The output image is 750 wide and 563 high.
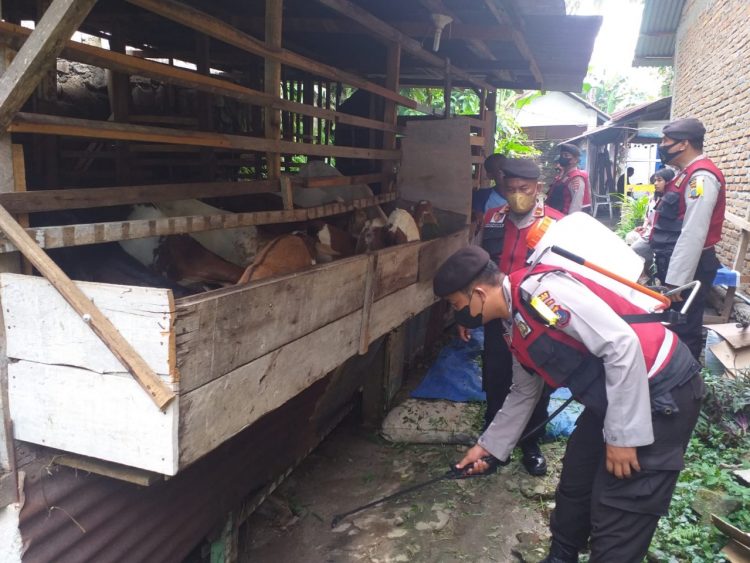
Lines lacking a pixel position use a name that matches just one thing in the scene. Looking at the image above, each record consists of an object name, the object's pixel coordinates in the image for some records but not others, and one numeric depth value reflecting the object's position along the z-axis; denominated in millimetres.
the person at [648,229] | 4857
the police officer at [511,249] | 3510
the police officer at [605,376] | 1877
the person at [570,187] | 5984
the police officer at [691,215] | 3748
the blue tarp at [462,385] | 4155
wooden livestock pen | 1430
